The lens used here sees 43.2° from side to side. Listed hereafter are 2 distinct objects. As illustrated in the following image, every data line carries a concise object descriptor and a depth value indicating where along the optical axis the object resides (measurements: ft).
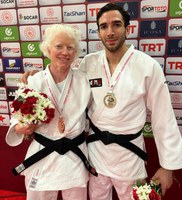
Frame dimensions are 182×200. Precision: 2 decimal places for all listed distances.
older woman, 4.33
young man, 4.08
